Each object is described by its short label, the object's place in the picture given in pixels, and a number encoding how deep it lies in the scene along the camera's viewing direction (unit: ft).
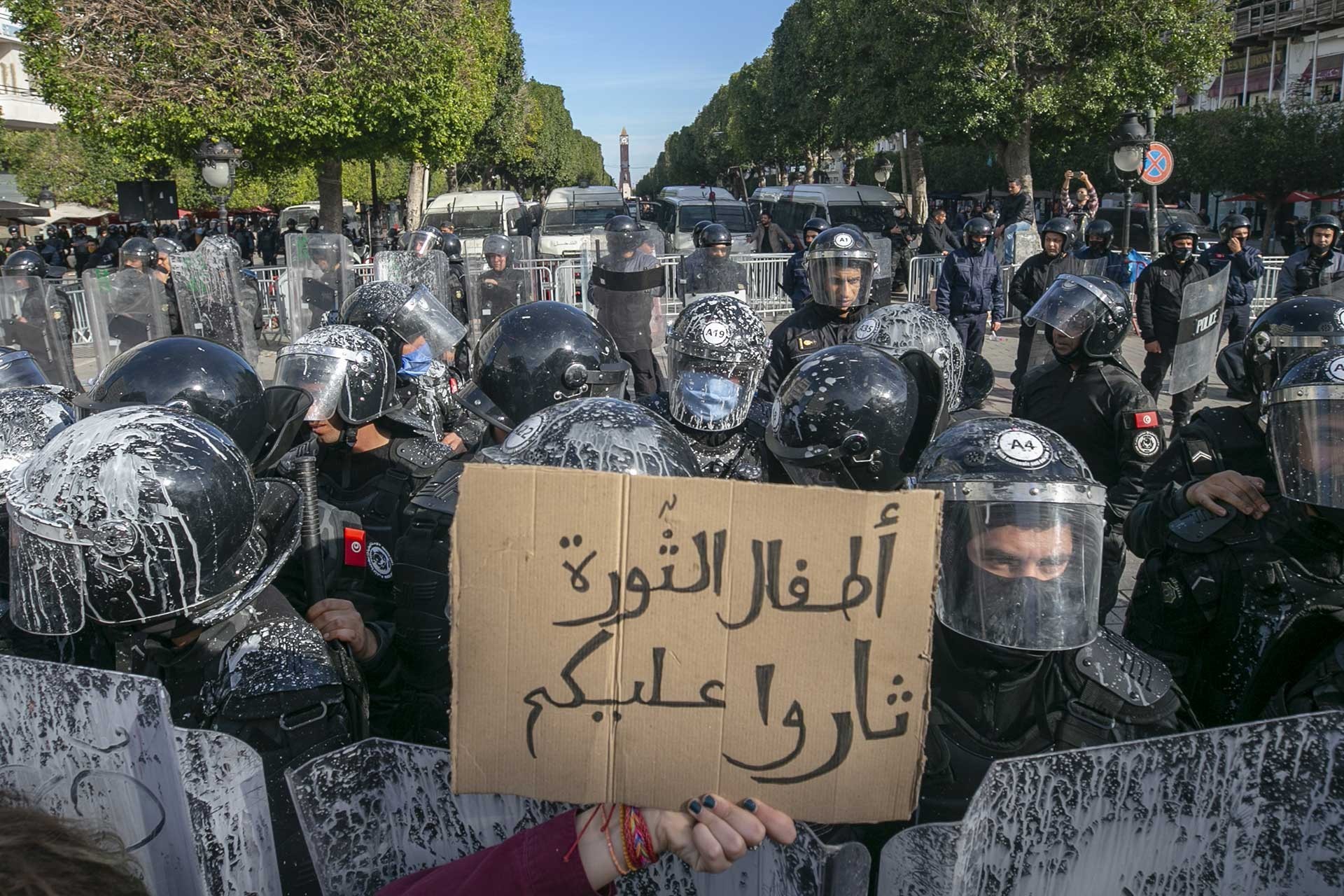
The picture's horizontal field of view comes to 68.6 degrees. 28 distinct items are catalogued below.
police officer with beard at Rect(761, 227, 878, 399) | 17.65
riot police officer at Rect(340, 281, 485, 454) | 17.92
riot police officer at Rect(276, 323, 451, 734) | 12.60
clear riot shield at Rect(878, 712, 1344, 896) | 4.35
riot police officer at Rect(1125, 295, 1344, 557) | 9.19
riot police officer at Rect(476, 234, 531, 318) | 36.37
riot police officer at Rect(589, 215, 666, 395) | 25.45
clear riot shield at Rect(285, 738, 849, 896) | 4.89
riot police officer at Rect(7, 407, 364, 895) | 6.52
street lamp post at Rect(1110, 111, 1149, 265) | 37.81
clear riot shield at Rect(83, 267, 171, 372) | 34.88
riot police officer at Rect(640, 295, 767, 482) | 12.29
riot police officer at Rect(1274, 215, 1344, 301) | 27.78
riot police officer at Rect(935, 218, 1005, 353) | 28.22
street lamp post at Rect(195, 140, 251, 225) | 42.29
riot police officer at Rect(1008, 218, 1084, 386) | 27.86
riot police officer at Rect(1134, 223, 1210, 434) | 25.72
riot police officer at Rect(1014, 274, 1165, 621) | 13.03
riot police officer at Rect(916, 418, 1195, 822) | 6.75
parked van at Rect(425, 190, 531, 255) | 62.75
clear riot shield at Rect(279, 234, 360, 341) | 38.65
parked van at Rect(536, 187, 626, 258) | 55.77
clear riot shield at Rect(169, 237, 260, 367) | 35.29
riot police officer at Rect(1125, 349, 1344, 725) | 8.03
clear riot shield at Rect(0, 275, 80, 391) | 31.76
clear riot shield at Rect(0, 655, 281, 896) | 4.79
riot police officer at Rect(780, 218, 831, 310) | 32.94
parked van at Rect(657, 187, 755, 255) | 58.65
